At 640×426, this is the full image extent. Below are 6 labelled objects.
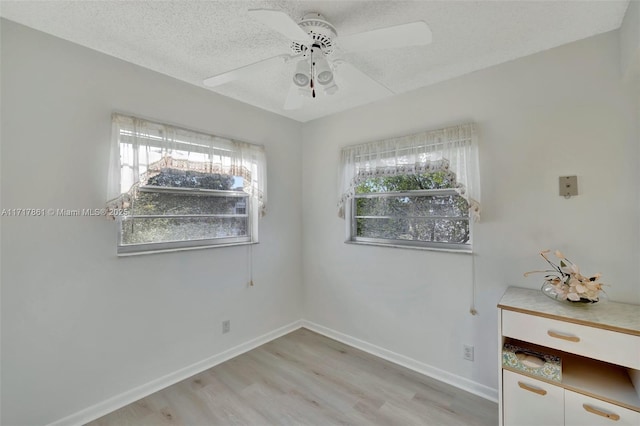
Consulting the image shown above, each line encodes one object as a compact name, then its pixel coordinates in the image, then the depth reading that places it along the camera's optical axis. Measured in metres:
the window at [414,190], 2.25
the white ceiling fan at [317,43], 1.26
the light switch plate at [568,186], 1.83
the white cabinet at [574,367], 1.38
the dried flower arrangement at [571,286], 1.58
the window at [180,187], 2.09
